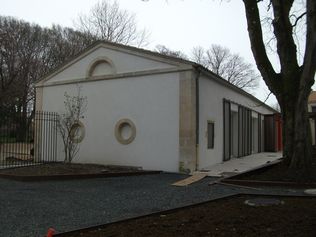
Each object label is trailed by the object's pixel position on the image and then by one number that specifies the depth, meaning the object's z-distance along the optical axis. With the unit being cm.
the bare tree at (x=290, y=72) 806
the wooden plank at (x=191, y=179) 864
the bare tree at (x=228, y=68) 4413
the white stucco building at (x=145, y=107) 1128
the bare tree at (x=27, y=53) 3005
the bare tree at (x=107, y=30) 3085
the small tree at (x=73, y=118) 1325
